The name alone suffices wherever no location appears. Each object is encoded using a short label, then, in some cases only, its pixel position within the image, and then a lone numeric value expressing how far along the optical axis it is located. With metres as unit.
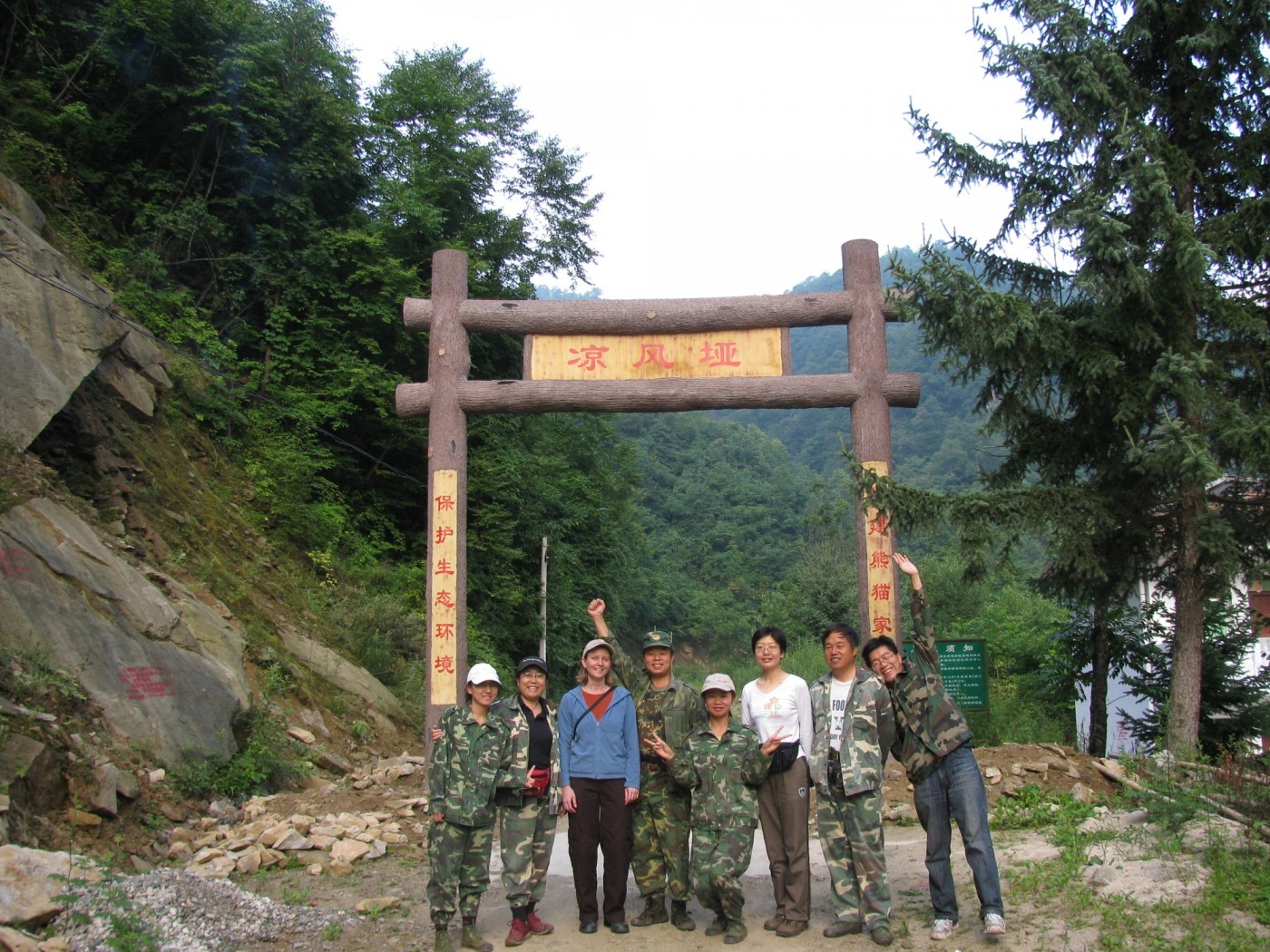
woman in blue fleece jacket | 4.50
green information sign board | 7.54
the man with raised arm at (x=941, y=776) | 4.17
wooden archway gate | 7.30
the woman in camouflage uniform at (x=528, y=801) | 4.44
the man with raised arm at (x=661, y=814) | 4.55
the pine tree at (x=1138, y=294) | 6.25
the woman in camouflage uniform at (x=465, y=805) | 4.38
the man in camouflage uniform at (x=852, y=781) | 4.26
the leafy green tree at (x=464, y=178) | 14.44
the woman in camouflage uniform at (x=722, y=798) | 4.33
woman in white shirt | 4.41
